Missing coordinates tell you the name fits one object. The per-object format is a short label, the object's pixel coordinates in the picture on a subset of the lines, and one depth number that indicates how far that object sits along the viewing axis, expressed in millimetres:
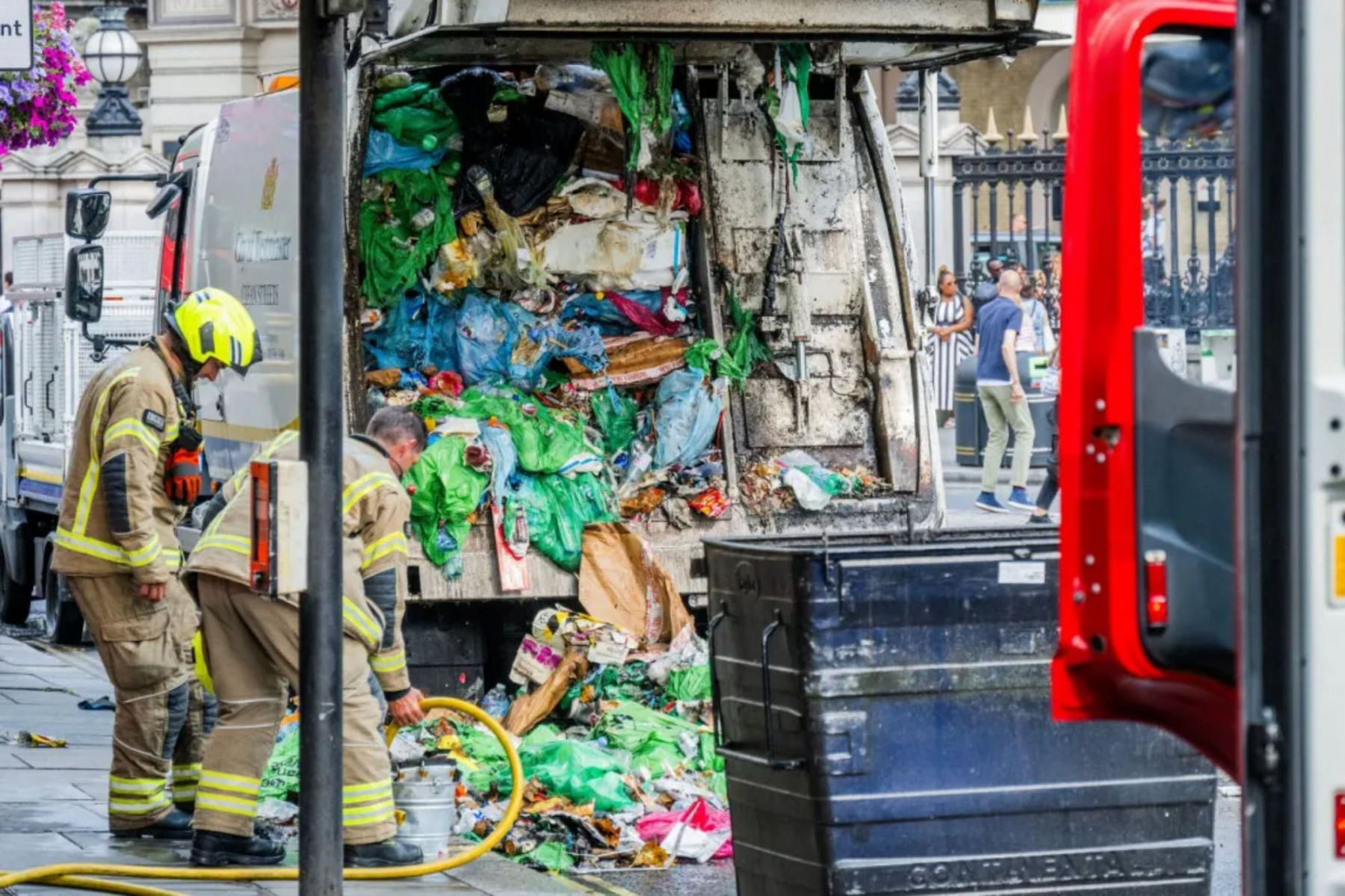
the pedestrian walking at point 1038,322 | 38469
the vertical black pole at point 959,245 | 48437
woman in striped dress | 44406
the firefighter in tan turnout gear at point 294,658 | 14391
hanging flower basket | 27203
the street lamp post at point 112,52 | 51719
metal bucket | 15156
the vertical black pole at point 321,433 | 11633
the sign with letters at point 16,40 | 15859
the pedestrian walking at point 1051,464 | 32531
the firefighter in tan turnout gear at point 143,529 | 15523
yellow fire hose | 13805
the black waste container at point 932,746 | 12023
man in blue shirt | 34969
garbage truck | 19281
